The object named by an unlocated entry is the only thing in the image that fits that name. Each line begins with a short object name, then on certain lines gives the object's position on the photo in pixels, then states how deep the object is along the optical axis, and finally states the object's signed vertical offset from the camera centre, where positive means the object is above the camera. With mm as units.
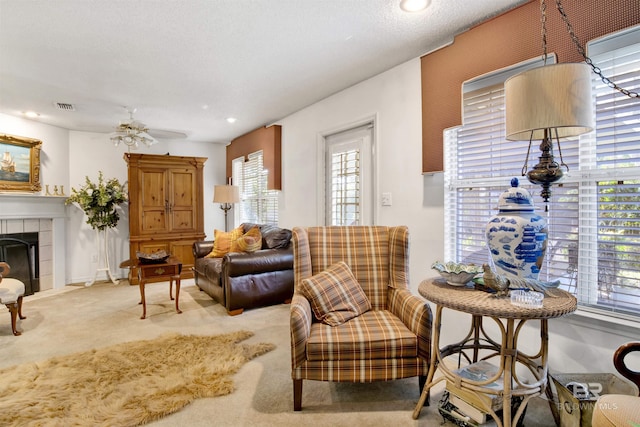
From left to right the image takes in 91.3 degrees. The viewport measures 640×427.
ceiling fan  3768 +963
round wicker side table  1270 -570
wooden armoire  4816 +110
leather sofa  3322 -724
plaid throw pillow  1954 -550
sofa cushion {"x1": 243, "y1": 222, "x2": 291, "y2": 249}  3809 -342
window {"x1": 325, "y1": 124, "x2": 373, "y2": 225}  3191 +366
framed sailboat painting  4062 +668
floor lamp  5152 +286
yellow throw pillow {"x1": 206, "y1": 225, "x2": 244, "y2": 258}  4137 -412
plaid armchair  1723 -703
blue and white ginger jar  1429 -126
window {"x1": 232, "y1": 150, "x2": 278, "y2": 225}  4934 +294
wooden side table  3277 -640
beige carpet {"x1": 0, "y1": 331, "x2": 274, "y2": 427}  1723 -1099
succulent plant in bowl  1605 -326
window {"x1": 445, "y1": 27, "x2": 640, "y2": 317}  1591 +108
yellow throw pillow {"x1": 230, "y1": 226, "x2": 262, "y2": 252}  3703 -365
